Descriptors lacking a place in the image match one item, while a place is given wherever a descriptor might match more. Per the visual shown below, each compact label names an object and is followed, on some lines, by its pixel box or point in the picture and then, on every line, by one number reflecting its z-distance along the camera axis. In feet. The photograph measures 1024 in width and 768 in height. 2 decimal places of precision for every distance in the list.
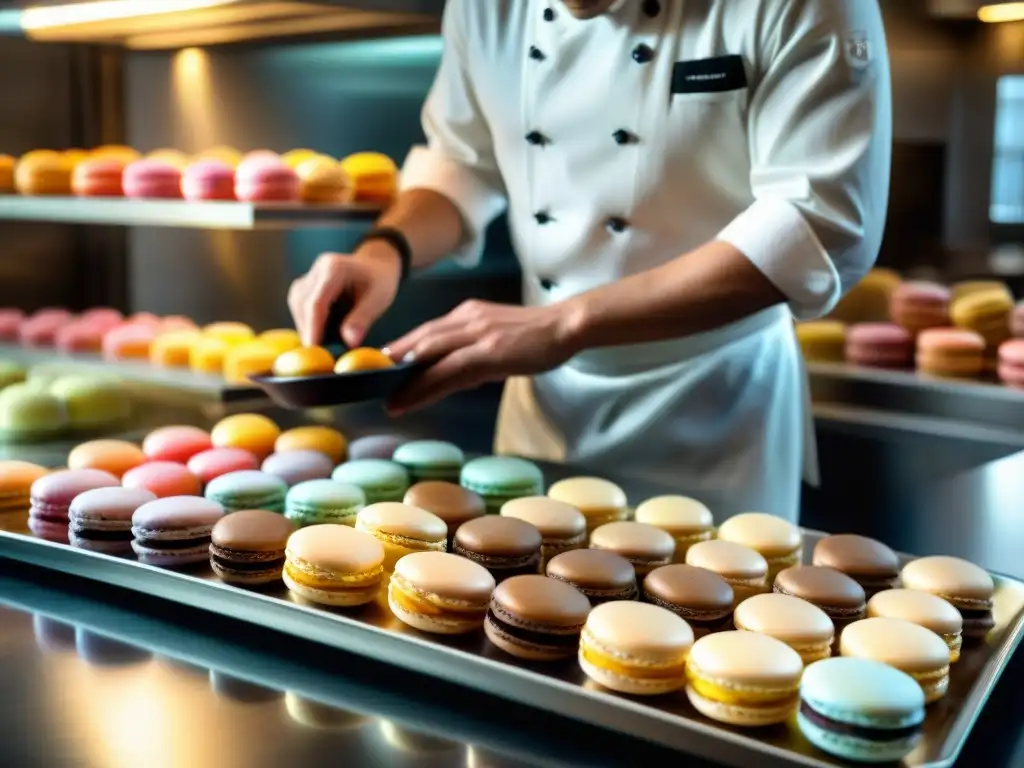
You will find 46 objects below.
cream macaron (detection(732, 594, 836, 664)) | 3.28
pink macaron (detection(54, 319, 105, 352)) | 8.63
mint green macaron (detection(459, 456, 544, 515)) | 4.81
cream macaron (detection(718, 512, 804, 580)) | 4.13
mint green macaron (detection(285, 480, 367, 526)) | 4.34
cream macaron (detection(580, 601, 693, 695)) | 3.10
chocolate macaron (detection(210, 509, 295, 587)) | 3.87
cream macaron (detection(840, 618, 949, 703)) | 3.12
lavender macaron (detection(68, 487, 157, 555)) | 4.19
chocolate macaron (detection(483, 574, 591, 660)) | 3.32
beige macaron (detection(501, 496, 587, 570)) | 4.17
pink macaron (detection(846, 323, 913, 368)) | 8.40
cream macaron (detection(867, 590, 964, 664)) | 3.41
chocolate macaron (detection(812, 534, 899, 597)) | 3.92
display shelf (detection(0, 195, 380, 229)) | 7.21
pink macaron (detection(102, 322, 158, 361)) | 8.36
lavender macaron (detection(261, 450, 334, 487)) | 4.95
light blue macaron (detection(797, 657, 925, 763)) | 2.82
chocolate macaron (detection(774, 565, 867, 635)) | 3.59
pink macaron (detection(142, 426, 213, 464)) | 5.26
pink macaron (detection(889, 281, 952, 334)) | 8.57
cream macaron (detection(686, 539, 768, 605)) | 3.84
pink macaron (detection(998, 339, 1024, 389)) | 7.58
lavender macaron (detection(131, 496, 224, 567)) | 4.03
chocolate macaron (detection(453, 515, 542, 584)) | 3.89
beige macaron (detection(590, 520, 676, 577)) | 4.00
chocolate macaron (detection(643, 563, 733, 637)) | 3.54
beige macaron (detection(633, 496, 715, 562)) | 4.34
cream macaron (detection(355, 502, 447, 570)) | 3.97
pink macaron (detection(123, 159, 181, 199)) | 8.02
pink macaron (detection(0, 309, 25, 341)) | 9.14
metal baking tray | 2.92
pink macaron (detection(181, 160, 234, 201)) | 7.72
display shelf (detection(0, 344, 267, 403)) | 7.55
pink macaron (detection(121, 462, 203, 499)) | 4.59
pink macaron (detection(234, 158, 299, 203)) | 7.56
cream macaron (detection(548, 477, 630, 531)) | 4.52
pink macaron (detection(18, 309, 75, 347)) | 8.91
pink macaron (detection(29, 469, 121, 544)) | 4.38
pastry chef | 5.09
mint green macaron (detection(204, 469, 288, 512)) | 4.48
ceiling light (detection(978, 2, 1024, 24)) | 8.74
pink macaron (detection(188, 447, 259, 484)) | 4.91
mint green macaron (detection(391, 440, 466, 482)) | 5.12
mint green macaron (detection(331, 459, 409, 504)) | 4.76
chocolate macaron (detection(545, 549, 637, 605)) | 3.64
